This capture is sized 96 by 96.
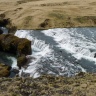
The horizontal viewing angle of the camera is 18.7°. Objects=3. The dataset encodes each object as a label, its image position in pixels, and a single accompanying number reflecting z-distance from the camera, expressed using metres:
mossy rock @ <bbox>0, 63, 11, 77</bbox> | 31.56
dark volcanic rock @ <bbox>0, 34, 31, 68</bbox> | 35.17
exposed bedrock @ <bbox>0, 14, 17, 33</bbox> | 55.78
